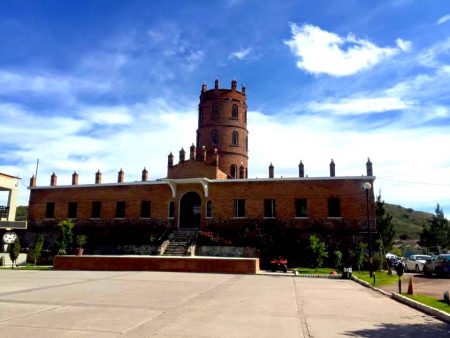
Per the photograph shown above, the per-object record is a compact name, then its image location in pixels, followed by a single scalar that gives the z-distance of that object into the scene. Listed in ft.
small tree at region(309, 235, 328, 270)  80.43
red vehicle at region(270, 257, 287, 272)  74.99
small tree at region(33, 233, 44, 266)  90.55
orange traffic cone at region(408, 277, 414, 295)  42.53
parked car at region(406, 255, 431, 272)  84.86
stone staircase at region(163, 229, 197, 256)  88.89
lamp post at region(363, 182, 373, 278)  63.70
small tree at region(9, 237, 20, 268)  86.99
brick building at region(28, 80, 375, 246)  92.27
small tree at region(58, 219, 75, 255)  96.99
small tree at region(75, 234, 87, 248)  97.57
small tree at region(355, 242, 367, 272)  80.59
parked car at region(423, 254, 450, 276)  67.51
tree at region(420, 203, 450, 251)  175.32
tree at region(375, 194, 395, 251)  140.67
